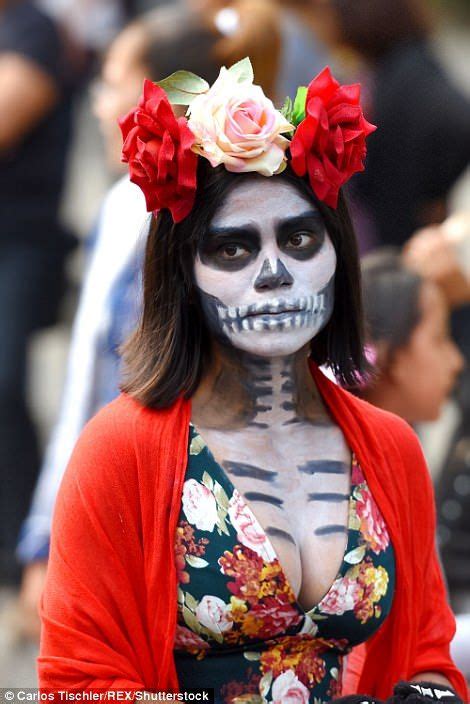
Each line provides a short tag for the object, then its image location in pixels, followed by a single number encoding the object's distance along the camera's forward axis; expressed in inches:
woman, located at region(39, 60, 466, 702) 215.6
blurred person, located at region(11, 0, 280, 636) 323.9
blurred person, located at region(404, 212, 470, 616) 374.6
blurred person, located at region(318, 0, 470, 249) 395.5
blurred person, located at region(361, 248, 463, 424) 328.8
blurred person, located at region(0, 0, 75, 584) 431.8
